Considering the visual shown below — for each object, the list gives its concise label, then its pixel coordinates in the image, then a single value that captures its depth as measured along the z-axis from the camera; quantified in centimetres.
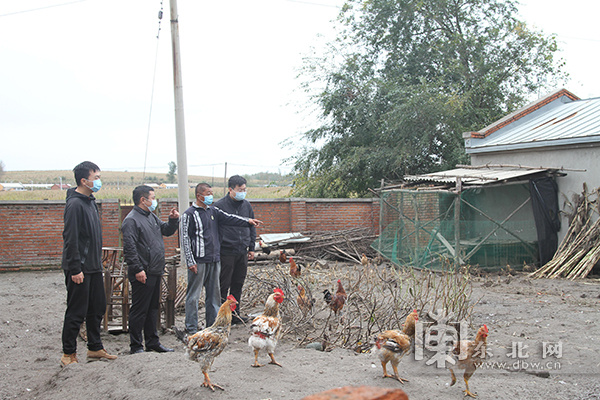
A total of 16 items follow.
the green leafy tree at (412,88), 1797
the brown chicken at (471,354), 368
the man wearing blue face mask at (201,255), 591
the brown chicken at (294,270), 839
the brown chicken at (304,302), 620
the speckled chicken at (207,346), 384
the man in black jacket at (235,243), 653
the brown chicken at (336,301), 632
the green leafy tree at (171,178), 3558
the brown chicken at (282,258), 1212
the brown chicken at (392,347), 396
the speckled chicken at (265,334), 437
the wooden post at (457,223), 1060
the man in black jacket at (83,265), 480
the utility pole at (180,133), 1077
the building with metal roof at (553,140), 1200
